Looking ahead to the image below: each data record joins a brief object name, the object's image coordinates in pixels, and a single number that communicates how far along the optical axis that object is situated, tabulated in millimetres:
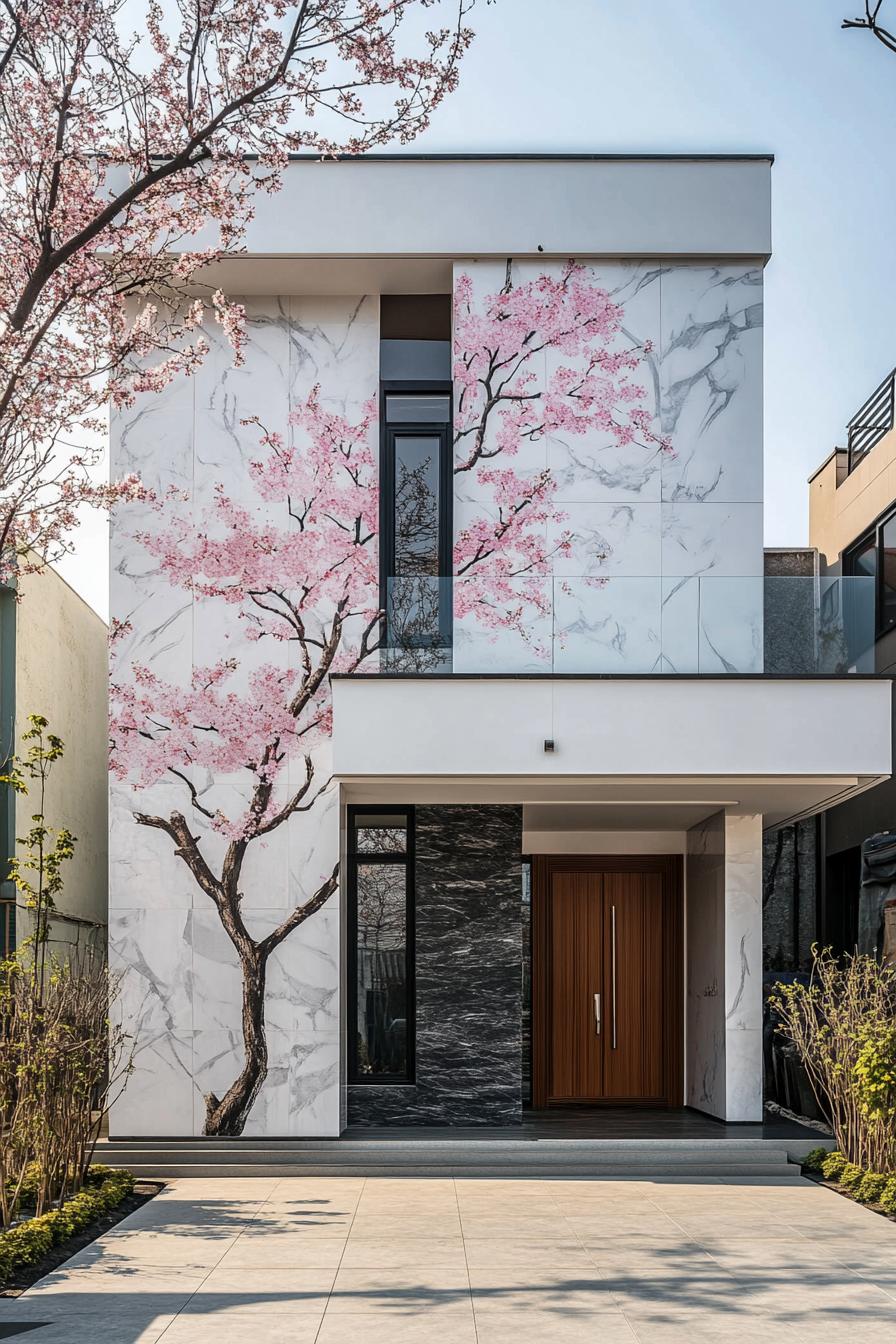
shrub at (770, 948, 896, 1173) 9289
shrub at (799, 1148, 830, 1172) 10297
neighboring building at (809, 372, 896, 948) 15773
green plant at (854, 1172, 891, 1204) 9203
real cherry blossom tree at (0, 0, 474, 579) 6965
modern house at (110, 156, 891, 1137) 11398
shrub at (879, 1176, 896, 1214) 8826
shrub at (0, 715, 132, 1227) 8336
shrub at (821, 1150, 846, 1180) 9969
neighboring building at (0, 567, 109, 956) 12969
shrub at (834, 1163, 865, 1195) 9500
